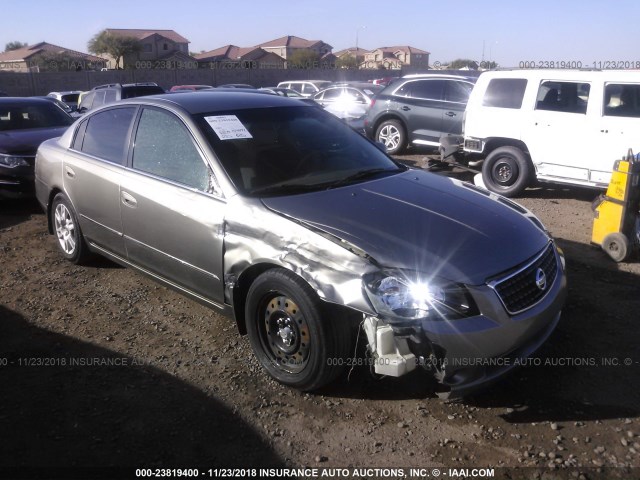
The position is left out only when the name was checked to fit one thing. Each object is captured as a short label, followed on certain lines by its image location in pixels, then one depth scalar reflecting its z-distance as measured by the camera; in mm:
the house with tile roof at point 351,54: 72338
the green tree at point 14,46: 83938
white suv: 7371
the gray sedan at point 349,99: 15030
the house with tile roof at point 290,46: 81250
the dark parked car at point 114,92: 14033
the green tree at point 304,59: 64706
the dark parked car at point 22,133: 7699
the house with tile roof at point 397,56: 80750
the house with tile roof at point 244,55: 69956
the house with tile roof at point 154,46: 63000
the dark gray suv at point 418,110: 11180
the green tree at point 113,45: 61094
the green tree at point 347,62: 70200
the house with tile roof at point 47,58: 55531
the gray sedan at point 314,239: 2932
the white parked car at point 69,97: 23045
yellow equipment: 5501
